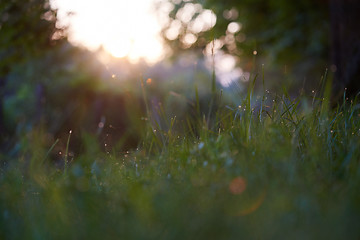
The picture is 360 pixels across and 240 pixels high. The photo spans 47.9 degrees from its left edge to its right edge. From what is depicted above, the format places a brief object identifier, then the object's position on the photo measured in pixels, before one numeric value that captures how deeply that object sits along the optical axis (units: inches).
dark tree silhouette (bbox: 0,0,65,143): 214.4
